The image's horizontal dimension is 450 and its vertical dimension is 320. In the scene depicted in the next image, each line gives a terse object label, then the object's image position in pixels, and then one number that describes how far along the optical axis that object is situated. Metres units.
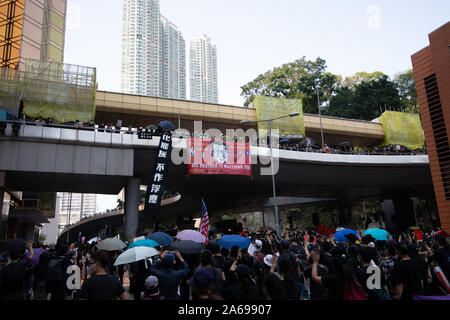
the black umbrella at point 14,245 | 5.42
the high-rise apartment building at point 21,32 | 30.54
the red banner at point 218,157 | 22.20
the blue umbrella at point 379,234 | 9.04
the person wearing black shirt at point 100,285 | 4.14
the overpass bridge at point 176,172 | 19.09
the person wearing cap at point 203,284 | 3.84
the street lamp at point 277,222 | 16.75
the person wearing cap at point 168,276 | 4.79
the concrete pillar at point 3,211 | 18.28
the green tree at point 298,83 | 47.50
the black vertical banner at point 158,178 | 19.72
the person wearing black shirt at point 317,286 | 4.95
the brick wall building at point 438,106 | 18.52
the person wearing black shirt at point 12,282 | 4.18
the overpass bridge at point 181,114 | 26.08
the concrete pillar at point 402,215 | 37.44
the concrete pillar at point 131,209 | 21.39
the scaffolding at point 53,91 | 20.45
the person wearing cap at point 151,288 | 4.36
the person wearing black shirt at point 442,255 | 6.23
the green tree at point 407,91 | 50.45
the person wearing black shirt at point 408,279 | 4.76
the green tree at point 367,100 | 48.56
